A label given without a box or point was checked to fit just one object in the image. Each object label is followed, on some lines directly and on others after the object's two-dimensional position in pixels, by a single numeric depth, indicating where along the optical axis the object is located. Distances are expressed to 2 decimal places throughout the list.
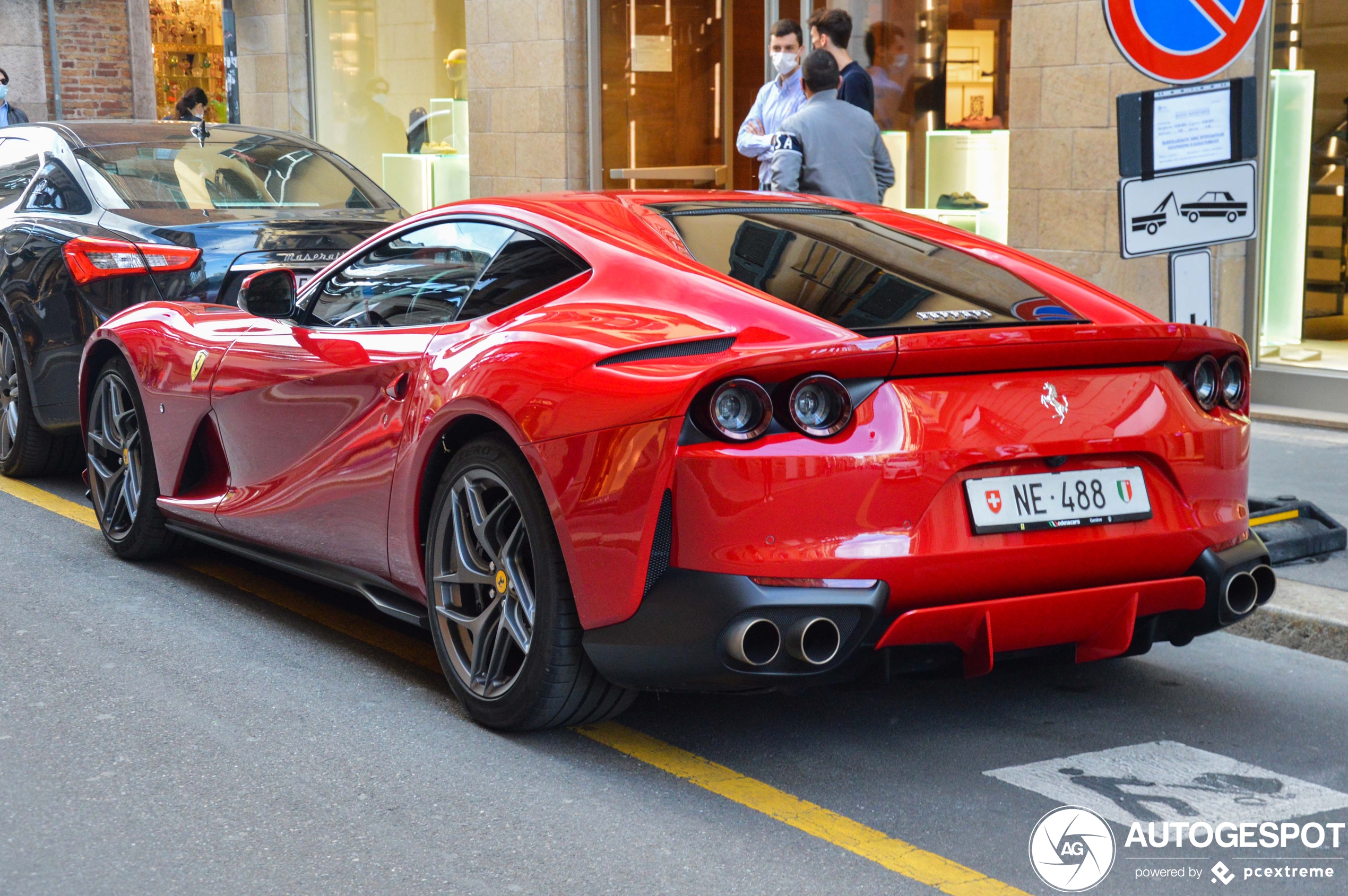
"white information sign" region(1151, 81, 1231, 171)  5.65
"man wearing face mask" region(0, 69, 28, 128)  17.23
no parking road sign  5.55
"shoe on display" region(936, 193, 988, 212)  11.13
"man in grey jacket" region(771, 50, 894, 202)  8.48
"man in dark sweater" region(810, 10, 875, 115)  9.12
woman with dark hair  16.28
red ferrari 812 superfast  3.55
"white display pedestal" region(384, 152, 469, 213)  15.83
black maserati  7.21
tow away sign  5.67
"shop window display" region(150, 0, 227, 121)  24.94
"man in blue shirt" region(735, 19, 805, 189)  9.73
